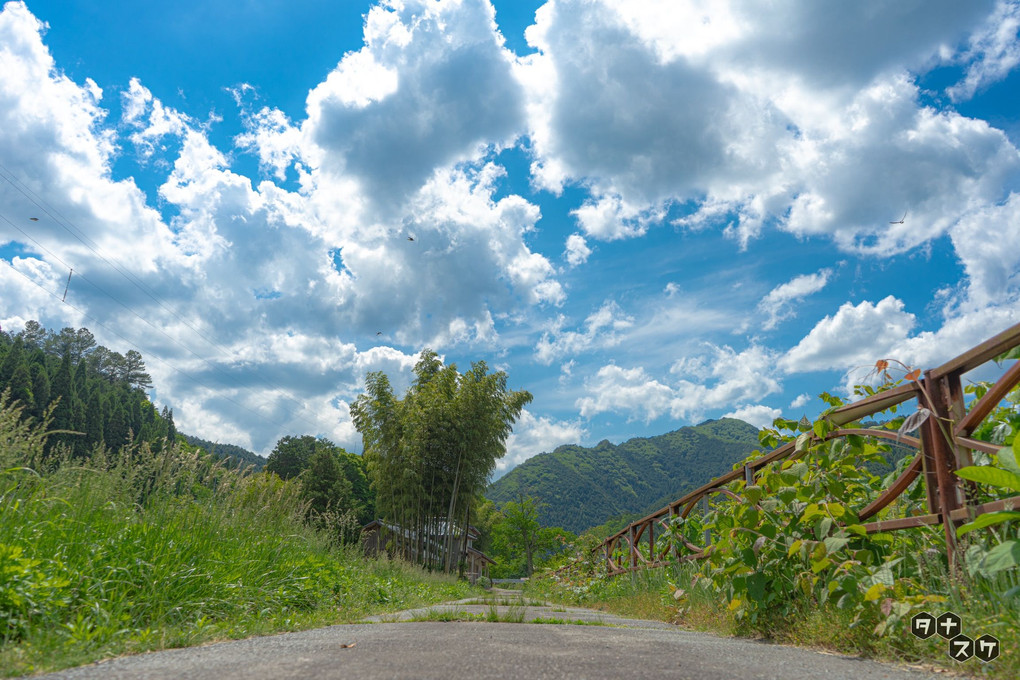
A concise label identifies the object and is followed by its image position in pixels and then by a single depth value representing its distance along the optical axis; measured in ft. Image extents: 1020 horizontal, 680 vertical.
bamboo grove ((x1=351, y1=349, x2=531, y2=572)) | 58.23
